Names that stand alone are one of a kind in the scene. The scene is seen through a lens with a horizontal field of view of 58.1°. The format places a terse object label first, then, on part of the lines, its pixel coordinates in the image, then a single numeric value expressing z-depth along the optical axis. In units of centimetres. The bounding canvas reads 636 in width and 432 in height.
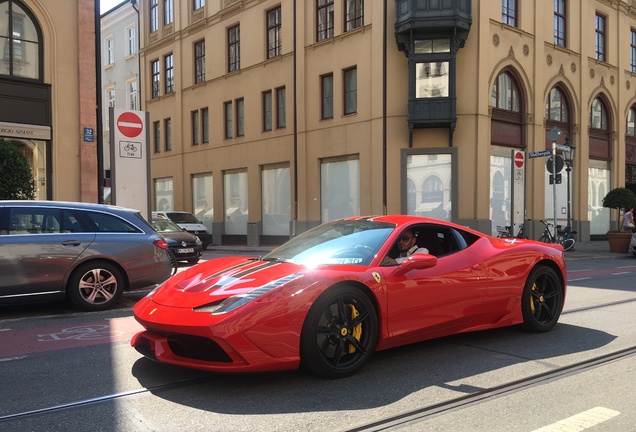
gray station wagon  743
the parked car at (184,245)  1476
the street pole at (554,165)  1889
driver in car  514
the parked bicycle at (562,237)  2028
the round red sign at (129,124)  1282
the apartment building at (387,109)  2150
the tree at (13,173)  1250
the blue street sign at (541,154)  1800
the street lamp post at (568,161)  2238
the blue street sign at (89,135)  1684
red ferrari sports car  415
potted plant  2109
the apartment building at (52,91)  1588
